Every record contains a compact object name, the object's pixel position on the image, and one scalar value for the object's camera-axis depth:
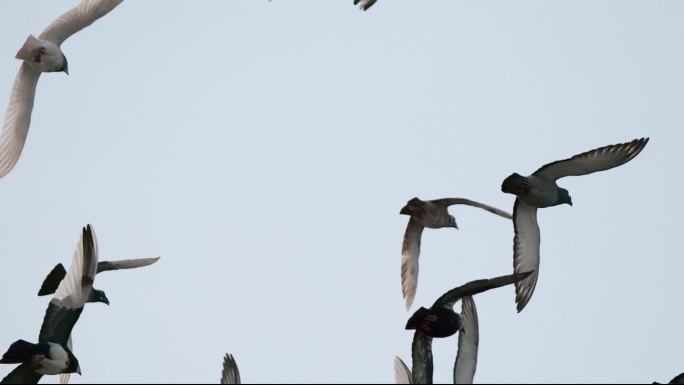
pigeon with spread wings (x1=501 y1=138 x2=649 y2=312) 25.38
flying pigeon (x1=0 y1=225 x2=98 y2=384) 21.66
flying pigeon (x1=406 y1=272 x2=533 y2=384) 21.92
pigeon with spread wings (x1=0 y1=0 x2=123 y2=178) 27.12
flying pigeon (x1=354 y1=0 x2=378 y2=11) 24.25
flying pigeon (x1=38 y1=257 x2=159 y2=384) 24.91
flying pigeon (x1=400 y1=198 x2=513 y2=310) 27.27
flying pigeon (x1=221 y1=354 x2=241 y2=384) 20.47
